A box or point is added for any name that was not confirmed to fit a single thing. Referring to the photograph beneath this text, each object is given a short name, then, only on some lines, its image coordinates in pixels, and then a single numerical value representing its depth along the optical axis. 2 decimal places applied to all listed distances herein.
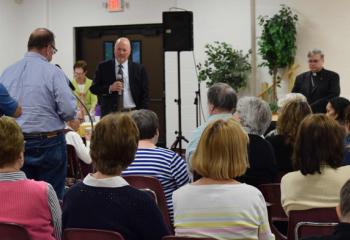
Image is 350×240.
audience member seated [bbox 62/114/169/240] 3.26
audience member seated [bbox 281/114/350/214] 3.99
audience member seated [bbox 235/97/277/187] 4.94
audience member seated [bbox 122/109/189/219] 4.68
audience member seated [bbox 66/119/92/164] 7.61
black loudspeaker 11.76
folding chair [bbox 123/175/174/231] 4.38
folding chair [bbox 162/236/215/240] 2.94
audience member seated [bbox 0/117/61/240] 3.61
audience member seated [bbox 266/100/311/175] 5.32
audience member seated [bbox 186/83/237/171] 5.89
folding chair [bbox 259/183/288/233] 4.63
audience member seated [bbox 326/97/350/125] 6.58
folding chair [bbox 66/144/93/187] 7.74
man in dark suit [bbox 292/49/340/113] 10.16
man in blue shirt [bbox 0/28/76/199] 5.90
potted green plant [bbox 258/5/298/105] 12.37
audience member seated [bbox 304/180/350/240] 2.31
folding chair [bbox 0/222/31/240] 3.25
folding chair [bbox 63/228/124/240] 3.05
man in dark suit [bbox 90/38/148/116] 9.40
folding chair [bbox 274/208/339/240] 3.71
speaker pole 11.53
